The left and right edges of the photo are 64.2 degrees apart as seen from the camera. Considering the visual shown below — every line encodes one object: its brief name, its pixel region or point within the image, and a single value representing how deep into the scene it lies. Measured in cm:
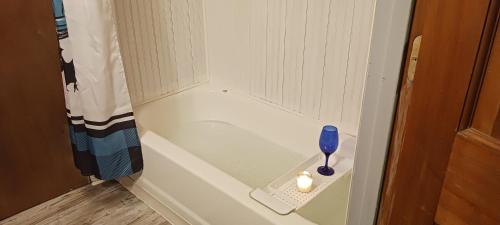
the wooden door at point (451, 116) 49
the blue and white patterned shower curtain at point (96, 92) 171
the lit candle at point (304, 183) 163
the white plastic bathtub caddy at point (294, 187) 153
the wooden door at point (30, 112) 179
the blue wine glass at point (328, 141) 170
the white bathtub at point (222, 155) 165
